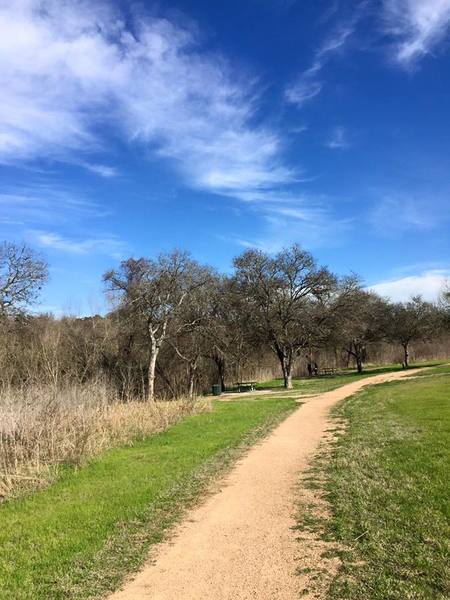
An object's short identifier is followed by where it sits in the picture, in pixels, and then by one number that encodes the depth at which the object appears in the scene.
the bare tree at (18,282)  37.94
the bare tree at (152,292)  35.00
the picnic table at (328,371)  52.97
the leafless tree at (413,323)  50.28
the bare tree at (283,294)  37.28
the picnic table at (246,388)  36.89
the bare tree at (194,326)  37.47
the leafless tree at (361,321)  40.06
